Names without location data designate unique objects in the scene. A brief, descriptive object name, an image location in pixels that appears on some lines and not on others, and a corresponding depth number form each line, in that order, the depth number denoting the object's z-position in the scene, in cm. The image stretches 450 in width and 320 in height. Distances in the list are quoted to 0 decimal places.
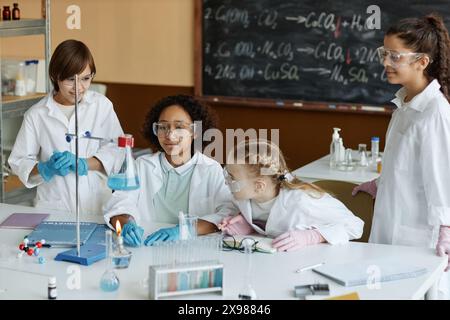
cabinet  419
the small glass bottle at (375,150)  392
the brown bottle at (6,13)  425
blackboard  466
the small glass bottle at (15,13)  432
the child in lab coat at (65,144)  285
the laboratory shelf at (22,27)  412
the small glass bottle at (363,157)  388
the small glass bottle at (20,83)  446
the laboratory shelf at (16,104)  424
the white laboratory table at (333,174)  361
